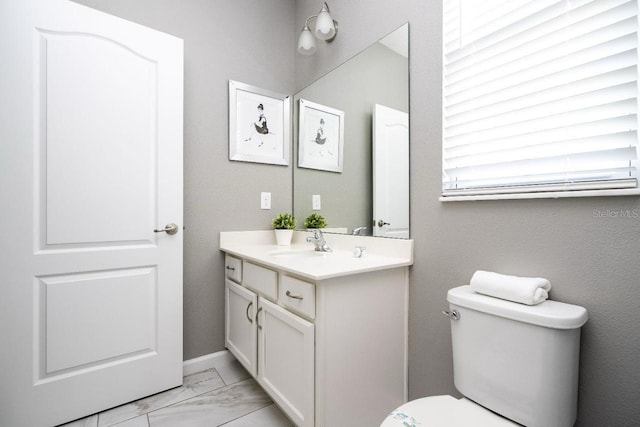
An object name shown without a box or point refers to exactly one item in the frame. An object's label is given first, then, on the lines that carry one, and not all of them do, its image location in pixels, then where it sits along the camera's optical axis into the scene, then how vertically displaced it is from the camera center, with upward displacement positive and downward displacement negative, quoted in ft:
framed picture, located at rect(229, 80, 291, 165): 6.15 +1.96
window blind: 2.62 +1.26
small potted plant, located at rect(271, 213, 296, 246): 6.20 -0.35
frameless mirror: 4.48 +1.30
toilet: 2.54 -1.49
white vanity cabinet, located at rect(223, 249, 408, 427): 3.43 -1.74
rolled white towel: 2.75 -0.74
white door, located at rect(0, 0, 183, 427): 4.03 +0.00
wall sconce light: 5.34 +3.51
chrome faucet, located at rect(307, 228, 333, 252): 5.30 -0.55
